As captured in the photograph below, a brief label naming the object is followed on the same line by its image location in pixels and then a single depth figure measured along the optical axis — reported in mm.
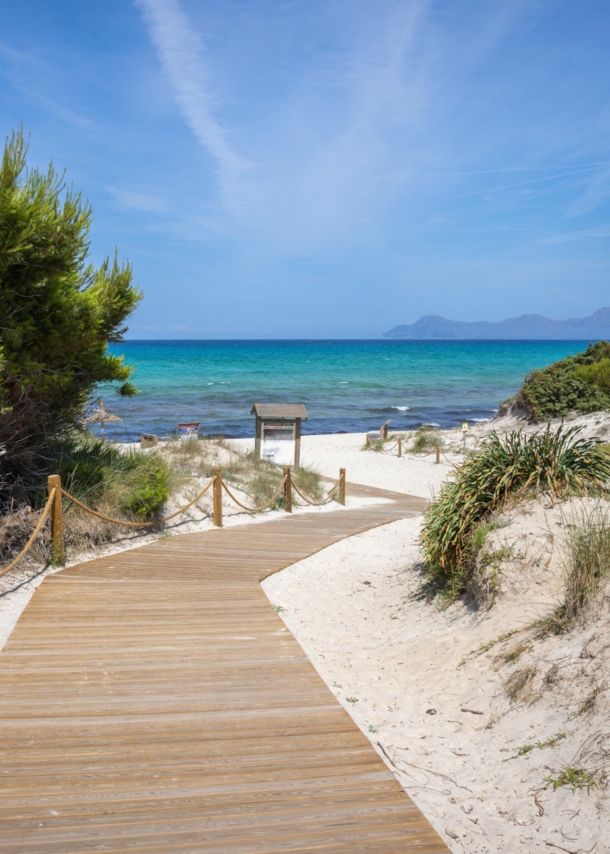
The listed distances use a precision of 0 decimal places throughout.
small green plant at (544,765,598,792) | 3687
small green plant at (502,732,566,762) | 4141
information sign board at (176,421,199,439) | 20353
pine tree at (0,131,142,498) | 7828
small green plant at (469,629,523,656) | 5598
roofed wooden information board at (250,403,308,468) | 17703
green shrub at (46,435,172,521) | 9469
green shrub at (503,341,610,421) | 27141
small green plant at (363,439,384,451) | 27859
